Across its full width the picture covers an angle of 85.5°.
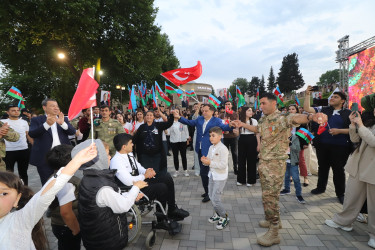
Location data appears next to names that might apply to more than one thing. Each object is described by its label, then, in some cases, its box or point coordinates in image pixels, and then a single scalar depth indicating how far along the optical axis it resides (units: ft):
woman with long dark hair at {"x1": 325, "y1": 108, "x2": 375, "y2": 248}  9.81
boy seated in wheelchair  10.59
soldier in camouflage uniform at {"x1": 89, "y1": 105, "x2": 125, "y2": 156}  16.58
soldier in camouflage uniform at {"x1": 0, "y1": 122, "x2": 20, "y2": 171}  12.74
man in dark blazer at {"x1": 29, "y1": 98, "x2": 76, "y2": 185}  13.12
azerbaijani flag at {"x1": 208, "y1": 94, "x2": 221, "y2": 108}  25.12
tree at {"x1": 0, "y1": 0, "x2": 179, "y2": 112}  41.94
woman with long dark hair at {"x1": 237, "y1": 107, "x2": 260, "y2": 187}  18.47
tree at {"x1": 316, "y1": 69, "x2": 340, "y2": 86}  330.26
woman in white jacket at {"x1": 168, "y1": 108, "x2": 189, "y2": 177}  22.99
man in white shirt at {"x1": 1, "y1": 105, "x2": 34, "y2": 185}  16.88
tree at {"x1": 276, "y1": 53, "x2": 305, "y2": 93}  226.17
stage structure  37.46
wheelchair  10.46
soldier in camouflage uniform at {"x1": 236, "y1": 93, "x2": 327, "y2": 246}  10.46
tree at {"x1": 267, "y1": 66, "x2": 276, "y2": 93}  272.25
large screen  34.04
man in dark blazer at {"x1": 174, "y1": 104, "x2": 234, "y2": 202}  15.56
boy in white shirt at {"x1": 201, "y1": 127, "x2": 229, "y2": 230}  11.96
